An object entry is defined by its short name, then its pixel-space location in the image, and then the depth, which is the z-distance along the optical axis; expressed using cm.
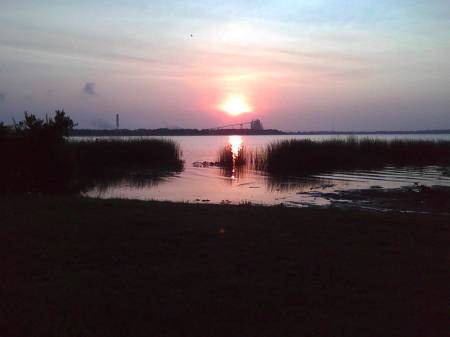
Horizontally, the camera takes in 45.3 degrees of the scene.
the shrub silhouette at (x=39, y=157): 1841
